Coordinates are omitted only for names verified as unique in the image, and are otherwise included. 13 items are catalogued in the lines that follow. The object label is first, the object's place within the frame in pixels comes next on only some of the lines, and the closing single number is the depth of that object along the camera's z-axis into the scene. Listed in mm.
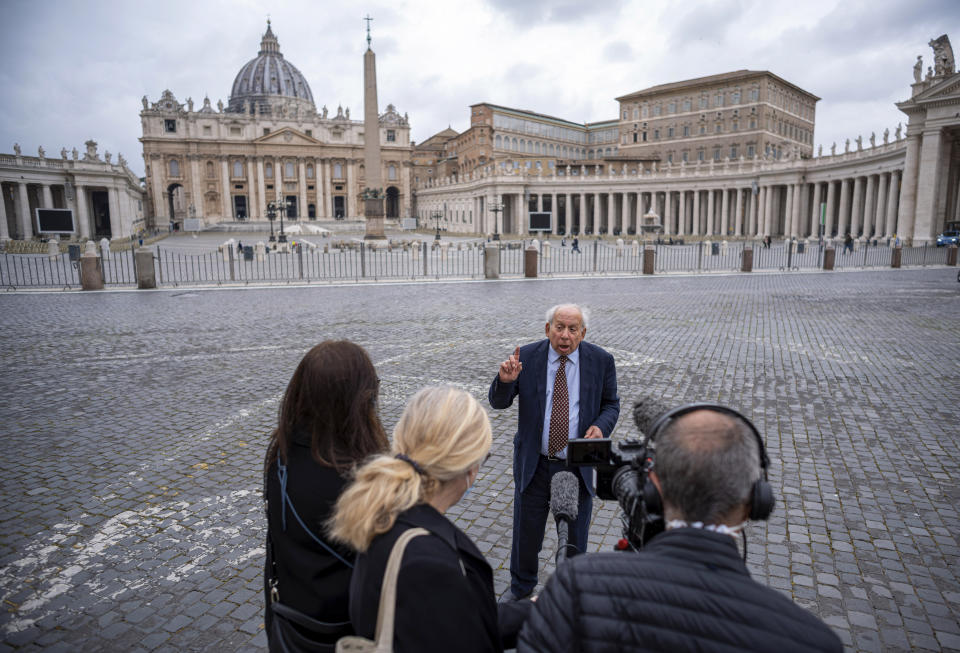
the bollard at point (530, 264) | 24031
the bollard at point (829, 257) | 26984
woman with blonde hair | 1543
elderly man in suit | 3512
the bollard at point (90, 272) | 19812
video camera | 1762
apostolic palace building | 39469
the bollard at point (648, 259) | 25250
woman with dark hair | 2086
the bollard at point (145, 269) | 20062
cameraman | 1339
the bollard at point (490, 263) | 23594
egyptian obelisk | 39562
